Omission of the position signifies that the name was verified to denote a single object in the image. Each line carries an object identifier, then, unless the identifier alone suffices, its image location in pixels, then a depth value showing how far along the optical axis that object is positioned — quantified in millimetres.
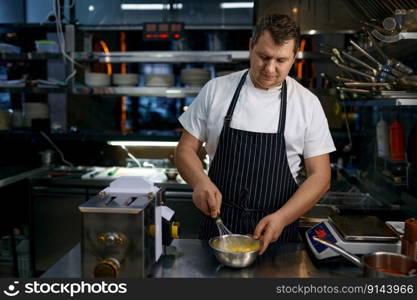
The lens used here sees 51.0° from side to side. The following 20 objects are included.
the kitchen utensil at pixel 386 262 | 1472
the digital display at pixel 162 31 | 3932
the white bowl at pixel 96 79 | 4112
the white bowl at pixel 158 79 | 4047
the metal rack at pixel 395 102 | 2076
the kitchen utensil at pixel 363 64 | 2392
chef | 2115
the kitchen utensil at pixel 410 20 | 1959
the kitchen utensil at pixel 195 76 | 4039
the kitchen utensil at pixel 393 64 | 2238
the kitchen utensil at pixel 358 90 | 2401
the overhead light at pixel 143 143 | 4266
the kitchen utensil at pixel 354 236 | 1701
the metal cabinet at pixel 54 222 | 3950
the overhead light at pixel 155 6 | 4465
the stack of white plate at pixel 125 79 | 4105
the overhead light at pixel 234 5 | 4375
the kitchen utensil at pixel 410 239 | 1595
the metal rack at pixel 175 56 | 3998
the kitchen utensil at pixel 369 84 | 2247
